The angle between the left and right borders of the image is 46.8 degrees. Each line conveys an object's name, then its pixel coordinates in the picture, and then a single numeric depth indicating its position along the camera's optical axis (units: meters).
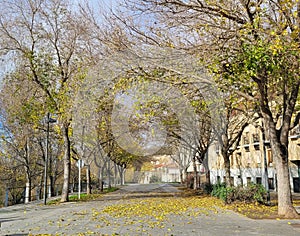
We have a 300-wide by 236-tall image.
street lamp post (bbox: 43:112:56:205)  18.23
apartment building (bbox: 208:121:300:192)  27.19
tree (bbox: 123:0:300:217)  9.20
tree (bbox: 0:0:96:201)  17.20
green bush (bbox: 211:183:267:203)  15.04
